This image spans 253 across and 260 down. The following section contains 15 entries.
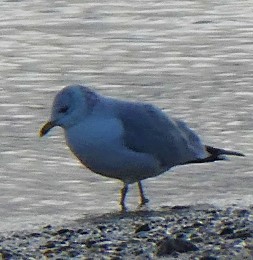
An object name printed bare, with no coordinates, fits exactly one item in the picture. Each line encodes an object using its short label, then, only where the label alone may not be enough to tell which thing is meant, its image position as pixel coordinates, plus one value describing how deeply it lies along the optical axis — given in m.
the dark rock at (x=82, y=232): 13.52
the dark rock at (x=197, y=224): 13.43
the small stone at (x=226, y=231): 12.79
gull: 14.92
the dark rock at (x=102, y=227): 13.82
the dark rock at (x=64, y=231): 13.47
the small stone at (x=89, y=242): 12.69
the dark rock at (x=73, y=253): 12.25
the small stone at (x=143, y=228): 13.41
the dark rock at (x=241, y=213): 13.96
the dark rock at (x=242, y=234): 12.46
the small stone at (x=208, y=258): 11.66
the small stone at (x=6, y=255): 12.27
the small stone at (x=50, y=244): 12.77
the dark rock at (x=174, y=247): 11.94
